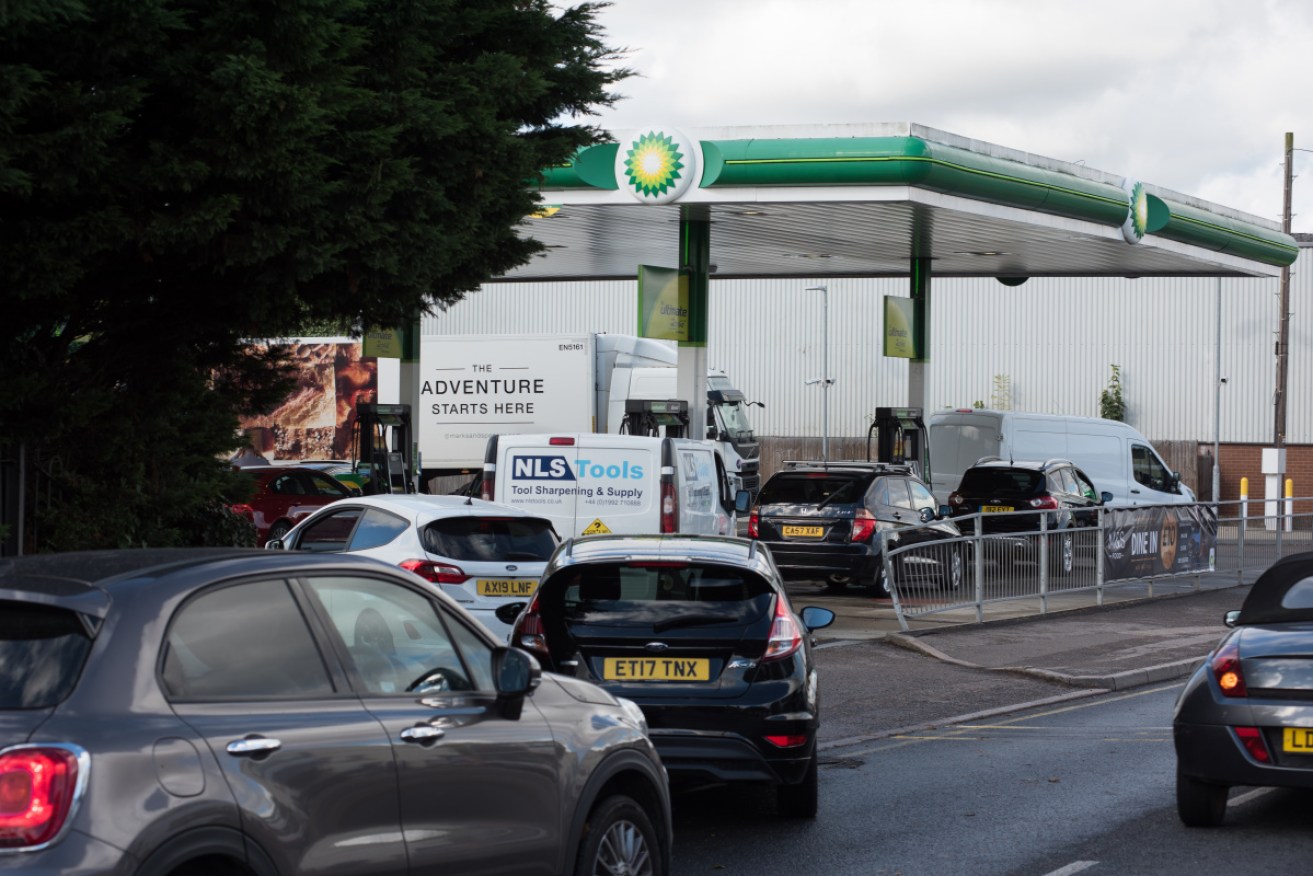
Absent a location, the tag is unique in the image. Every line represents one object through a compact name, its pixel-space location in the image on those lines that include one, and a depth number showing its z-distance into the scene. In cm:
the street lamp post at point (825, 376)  4475
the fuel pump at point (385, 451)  2500
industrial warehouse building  4694
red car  2770
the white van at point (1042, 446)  3197
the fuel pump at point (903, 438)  2817
